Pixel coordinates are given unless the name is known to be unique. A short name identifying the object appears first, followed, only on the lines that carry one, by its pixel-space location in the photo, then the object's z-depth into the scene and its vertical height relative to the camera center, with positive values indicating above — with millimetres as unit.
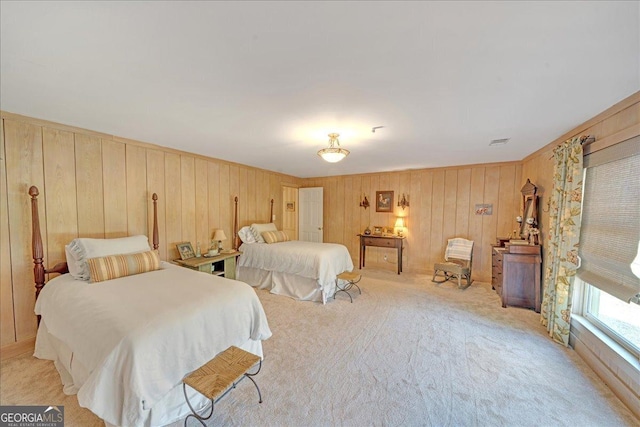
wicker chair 4316 -1063
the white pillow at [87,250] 2357 -549
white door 6430 -295
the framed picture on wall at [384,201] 5672 +91
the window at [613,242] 1877 -285
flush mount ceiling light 2844 +617
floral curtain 2455 -311
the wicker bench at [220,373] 1468 -1155
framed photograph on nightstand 3688 -782
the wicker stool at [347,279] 3827 -1262
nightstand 3533 -963
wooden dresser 3350 -982
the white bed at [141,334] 1396 -951
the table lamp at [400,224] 5461 -436
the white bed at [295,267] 3711 -1078
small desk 5270 -863
